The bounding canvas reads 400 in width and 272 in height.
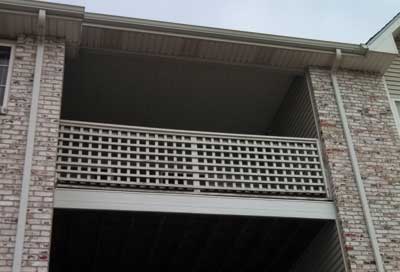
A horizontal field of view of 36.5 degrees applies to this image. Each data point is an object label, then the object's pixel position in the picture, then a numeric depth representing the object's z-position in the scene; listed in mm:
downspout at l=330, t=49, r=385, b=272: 9648
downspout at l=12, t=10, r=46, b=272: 8234
